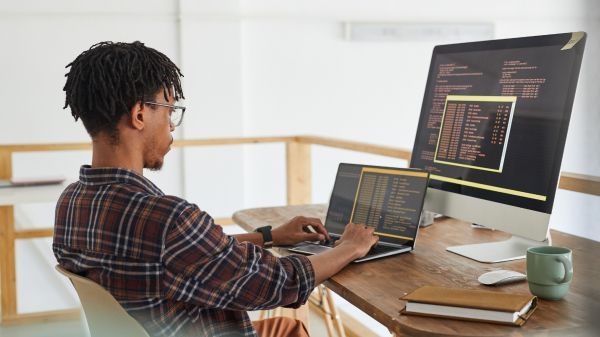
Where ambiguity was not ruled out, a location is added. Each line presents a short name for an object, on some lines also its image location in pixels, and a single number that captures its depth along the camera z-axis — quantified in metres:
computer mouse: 1.23
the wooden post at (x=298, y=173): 3.69
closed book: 1.02
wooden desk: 1.02
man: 1.09
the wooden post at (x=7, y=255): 3.11
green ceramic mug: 1.14
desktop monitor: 1.36
